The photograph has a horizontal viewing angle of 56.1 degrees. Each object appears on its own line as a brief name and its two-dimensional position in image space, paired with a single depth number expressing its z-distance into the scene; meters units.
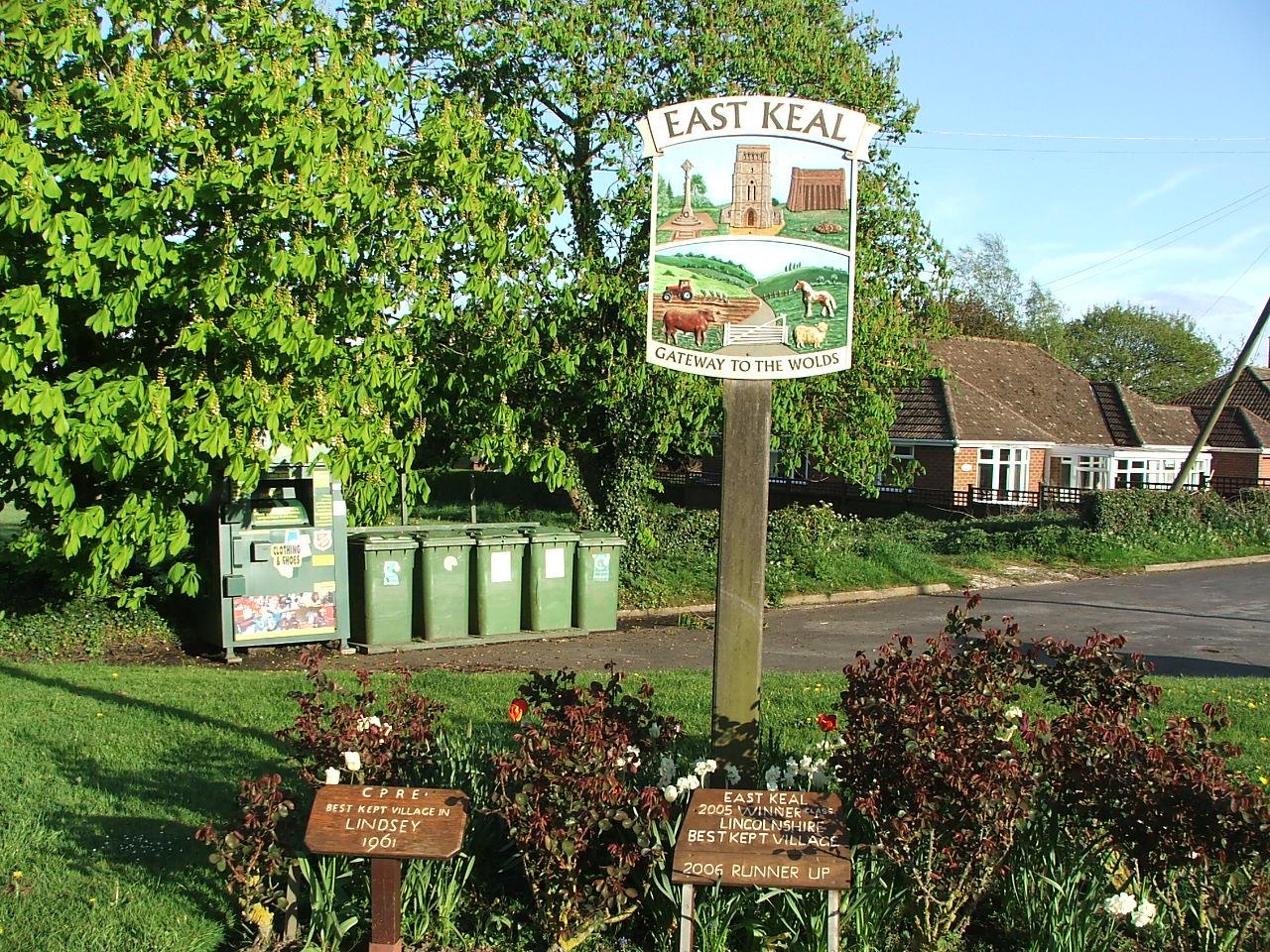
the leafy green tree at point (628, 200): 15.54
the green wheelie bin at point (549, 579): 13.63
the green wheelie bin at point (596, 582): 14.04
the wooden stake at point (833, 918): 4.12
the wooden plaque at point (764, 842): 4.11
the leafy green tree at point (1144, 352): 74.06
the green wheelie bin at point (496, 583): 13.30
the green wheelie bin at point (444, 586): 12.98
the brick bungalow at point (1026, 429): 33.50
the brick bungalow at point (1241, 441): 44.47
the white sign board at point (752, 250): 5.32
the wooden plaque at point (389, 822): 4.27
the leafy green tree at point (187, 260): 9.55
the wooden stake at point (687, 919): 4.18
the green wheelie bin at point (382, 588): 12.62
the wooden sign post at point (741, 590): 5.27
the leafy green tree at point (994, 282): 68.62
